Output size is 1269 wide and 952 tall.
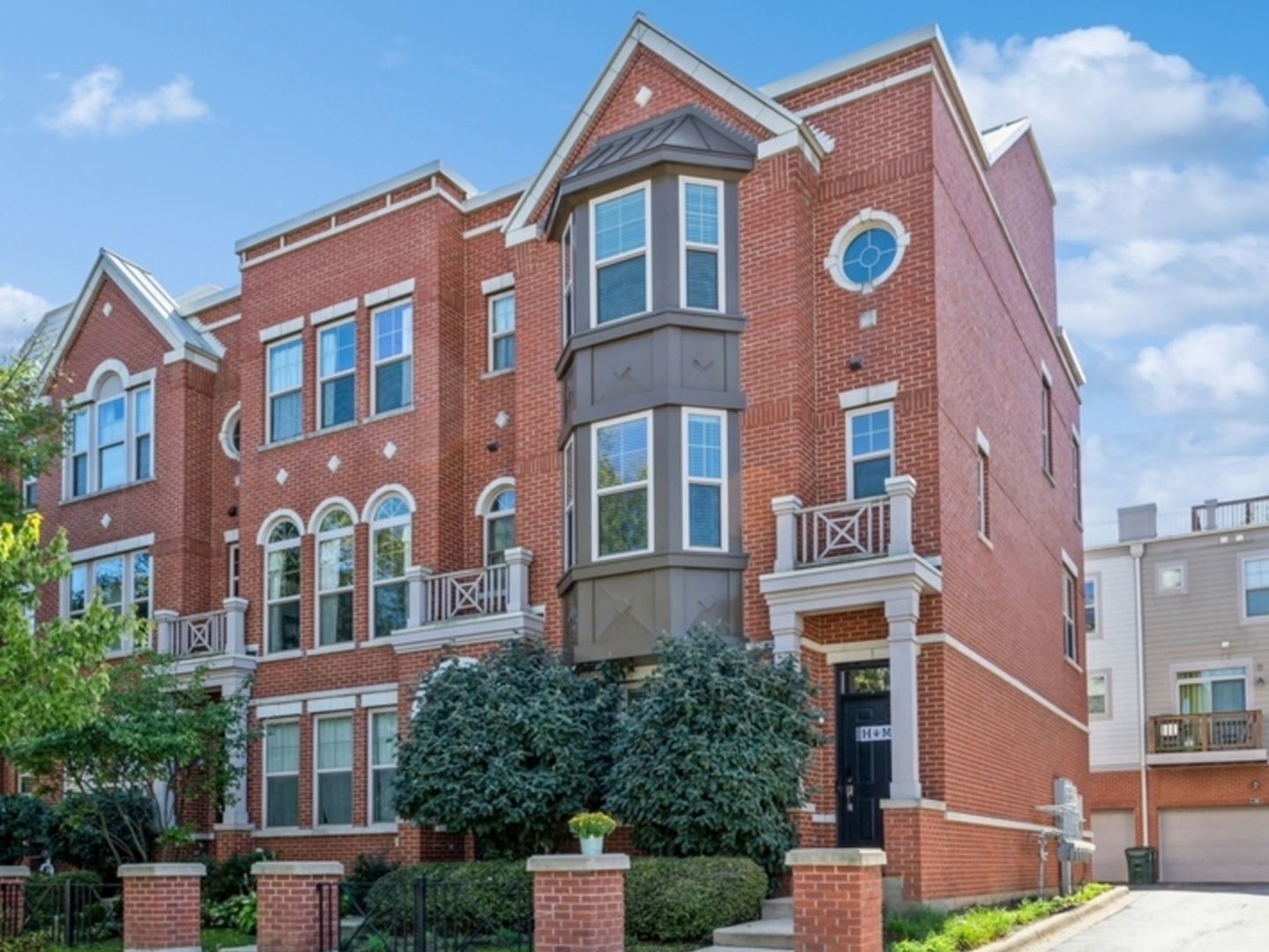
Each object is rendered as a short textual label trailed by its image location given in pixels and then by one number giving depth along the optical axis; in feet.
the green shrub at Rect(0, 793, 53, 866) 83.82
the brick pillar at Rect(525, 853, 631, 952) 48.19
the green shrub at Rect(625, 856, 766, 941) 53.52
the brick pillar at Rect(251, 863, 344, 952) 55.36
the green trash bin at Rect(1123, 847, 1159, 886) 116.98
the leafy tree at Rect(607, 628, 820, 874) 56.44
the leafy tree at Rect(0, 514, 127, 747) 53.42
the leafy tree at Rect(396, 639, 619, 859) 61.57
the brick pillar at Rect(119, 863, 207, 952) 59.21
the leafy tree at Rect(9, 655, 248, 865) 72.69
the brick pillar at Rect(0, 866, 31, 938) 65.31
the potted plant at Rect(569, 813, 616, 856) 52.49
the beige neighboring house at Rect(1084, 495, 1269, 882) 118.32
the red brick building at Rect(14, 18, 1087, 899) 63.21
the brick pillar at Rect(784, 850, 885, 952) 44.86
